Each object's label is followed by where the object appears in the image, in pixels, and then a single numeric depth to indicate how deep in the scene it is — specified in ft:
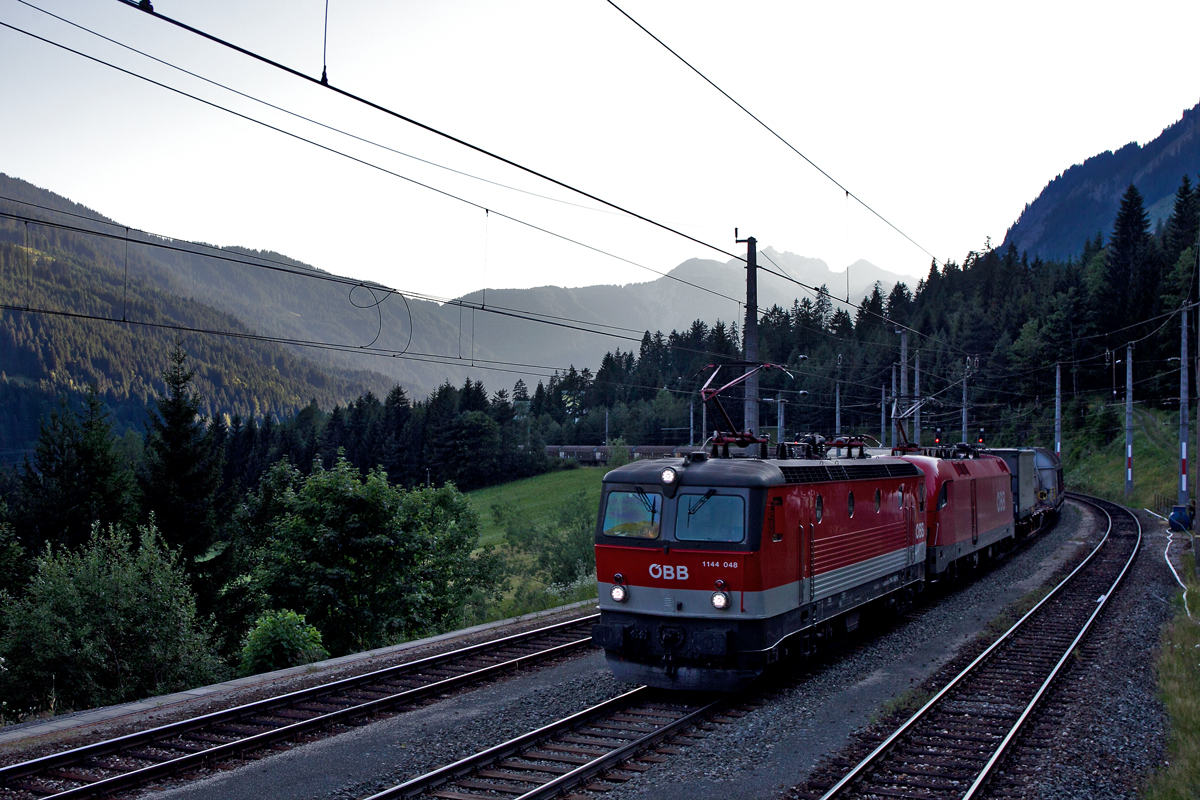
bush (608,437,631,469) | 257.22
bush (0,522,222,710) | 57.47
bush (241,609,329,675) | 48.49
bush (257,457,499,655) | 73.56
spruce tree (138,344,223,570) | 115.75
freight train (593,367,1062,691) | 36.91
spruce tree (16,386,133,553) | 126.52
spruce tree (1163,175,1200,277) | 281.17
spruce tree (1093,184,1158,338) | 262.67
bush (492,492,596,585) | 129.49
